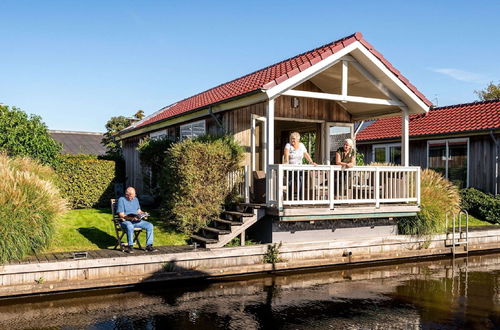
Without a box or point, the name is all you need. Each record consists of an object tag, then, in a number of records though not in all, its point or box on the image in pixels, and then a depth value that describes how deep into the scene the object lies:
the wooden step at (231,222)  9.62
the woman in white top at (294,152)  9.97
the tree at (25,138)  12.77
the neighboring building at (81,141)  37.22
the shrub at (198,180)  10.17
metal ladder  11.73
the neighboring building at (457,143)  15.60
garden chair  8.96
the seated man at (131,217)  8.82
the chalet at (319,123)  9.78
